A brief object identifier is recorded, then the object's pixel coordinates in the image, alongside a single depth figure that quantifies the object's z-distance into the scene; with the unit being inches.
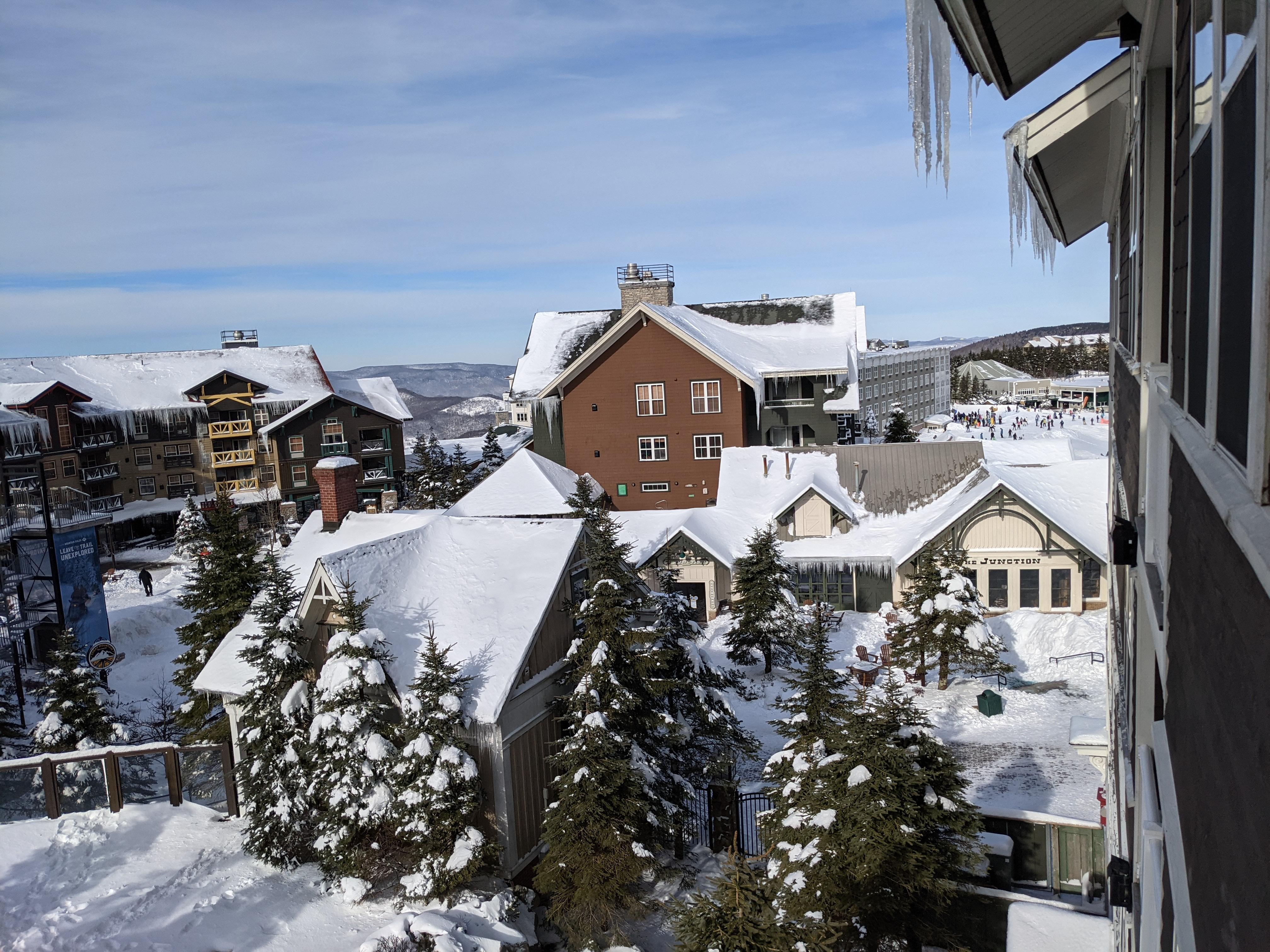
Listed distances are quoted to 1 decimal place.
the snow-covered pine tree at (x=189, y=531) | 1488.7
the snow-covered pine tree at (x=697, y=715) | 560.1
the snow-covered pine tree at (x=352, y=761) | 456.4
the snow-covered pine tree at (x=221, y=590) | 702.5
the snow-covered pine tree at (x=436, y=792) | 444.8
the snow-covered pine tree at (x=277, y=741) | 480.7
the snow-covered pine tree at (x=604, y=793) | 453.1
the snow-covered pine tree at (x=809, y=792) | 365.7
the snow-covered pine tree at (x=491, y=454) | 1991.5
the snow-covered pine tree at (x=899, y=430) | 1777.8
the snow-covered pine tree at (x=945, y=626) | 783.7
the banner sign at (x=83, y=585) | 1018.1
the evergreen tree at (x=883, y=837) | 361.7
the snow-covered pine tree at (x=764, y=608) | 863.7
